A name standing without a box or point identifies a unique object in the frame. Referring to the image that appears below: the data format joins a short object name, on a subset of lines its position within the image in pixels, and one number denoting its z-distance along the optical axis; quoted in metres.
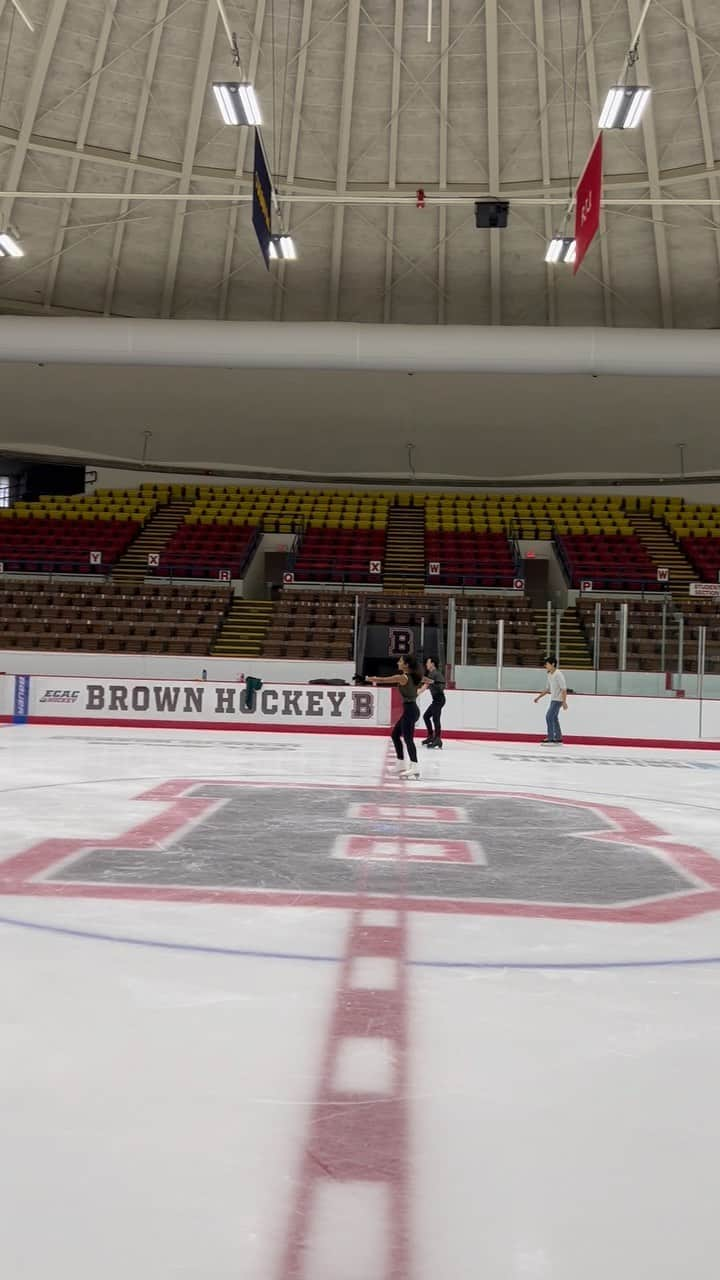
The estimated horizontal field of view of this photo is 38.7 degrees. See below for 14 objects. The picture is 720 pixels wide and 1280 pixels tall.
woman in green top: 10.11
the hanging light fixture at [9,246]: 17.69
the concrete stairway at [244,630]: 21.23
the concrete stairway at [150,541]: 26.50
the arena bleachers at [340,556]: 26.14
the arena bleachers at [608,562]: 25.64
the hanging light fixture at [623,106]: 12.61
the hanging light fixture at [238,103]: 12.41
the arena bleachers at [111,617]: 20.36
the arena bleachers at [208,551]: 26.08
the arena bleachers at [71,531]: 26.09
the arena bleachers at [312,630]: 20.58
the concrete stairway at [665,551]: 25.73
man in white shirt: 15.93
